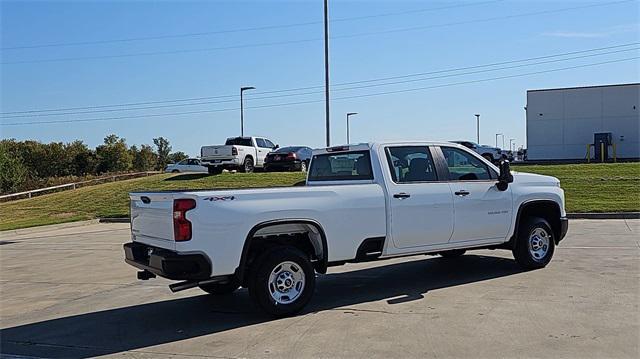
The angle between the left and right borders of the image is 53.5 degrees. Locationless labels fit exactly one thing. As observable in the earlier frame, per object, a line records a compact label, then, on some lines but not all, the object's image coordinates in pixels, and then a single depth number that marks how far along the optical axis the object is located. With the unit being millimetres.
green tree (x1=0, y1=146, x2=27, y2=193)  50322
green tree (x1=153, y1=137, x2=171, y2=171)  94669
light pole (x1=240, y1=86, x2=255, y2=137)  41397
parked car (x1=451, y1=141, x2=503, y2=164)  32906
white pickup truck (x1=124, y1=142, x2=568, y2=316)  6602
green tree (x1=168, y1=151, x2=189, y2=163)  88175
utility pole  27062
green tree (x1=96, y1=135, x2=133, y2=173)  67250
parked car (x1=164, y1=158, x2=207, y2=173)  42788
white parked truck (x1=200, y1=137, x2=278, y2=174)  29812
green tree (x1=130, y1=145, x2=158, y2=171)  74875
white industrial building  45062
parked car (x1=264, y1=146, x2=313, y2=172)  30484
